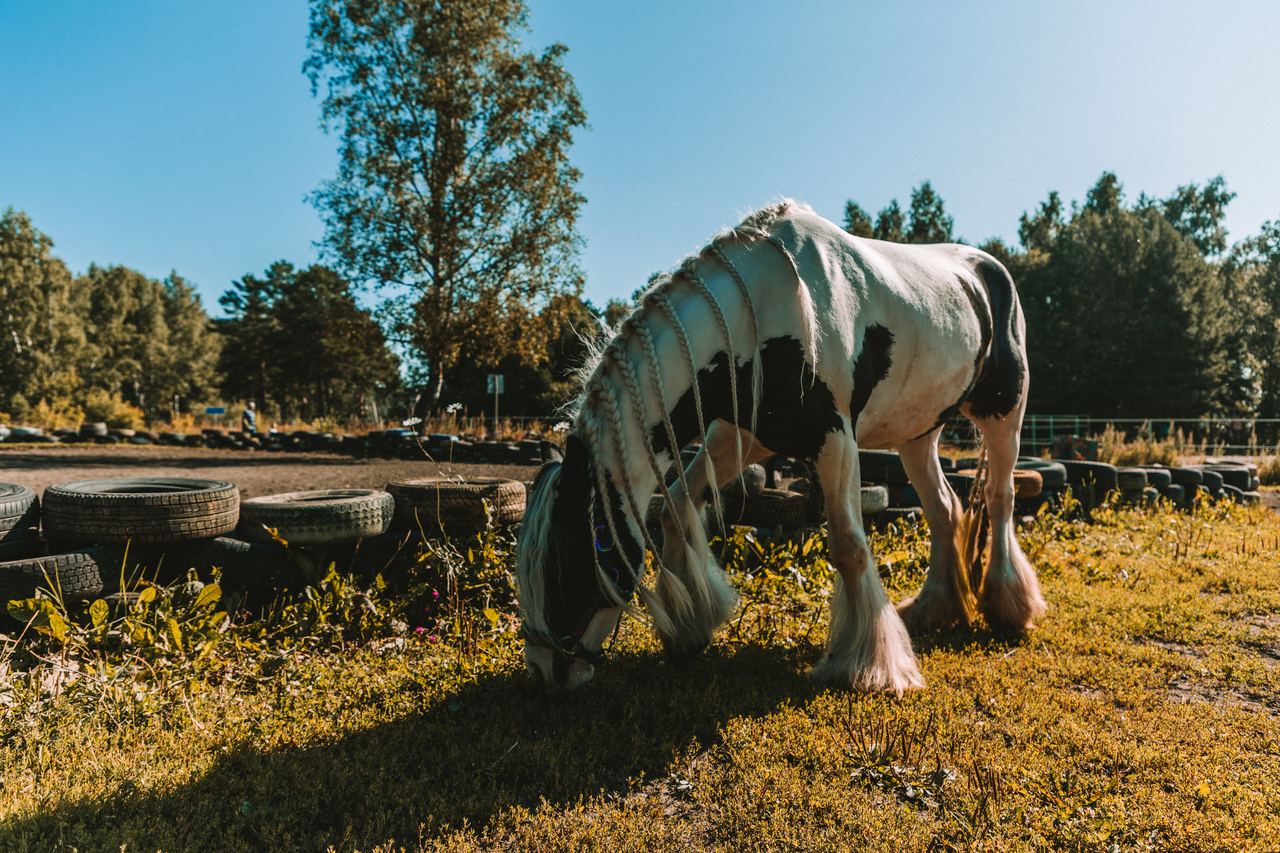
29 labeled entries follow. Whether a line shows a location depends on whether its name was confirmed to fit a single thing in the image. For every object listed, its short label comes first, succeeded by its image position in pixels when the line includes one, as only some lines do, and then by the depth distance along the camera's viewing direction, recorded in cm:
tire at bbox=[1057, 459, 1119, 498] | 694
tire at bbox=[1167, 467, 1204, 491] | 770
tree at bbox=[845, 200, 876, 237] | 3822
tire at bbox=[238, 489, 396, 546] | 319
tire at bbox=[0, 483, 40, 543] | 271
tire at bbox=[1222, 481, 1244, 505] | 775
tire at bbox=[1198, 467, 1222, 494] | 779
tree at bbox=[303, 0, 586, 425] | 1644
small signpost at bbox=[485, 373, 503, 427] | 1417
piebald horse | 210
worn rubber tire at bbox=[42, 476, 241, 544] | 284
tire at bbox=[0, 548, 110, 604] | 251
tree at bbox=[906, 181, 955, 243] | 3897
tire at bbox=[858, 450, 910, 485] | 570
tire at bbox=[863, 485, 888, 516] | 478
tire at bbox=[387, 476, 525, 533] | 364
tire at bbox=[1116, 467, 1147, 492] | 706
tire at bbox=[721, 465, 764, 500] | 436
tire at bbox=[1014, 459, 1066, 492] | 641
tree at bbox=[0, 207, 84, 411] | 3069
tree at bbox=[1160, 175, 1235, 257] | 3903
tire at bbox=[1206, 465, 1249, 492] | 812
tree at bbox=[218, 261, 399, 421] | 4328
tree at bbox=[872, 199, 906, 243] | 3862
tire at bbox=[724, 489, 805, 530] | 441
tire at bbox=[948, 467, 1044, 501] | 548
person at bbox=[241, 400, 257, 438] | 1983
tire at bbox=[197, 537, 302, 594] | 306
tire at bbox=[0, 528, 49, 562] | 270
